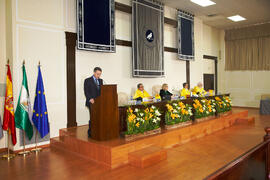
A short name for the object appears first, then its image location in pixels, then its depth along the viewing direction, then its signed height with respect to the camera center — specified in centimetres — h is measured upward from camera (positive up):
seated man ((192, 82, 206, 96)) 787 -14
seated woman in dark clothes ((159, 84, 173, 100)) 657 -17
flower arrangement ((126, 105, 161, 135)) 411 -64
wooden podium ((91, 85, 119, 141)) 394 -51
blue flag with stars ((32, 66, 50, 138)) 445 -50
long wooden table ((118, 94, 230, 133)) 449 -52
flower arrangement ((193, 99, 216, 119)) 584 -58
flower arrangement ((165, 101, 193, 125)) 505 -63
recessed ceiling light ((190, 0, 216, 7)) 754 +271
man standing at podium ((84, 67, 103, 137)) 429 -5
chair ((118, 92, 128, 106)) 601 -33
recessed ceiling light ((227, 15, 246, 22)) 930 +272
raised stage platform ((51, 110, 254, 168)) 366 -107
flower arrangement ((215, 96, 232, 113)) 662 -56
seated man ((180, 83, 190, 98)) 742 -18
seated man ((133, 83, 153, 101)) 616 -21
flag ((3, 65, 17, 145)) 417 -44
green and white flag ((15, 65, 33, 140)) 432 -46
